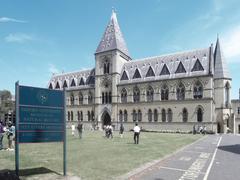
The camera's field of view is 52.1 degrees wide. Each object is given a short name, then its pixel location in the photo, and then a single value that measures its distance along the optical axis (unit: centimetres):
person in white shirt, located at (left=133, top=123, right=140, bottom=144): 2265
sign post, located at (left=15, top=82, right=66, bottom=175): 917
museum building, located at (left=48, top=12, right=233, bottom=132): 4988
